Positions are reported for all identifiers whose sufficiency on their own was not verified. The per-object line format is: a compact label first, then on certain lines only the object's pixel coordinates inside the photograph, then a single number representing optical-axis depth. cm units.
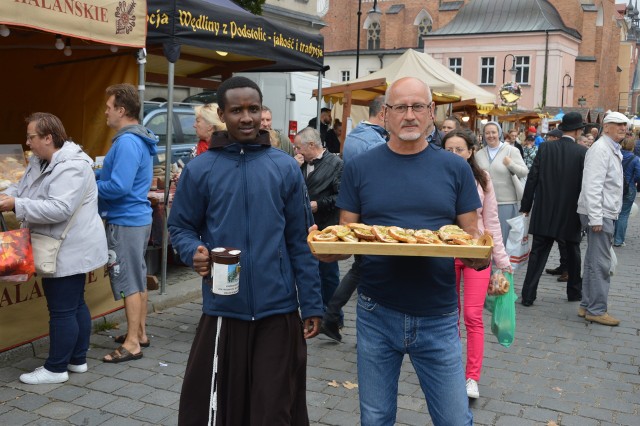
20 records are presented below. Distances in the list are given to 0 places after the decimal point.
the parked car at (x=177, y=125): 1097
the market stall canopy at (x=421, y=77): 1411
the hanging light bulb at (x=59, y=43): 586
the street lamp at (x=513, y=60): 4800
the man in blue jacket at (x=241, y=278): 293
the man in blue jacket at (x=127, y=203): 492
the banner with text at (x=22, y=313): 505
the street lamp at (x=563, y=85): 5262
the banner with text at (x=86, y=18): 459
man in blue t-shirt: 283
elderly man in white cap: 653
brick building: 5184
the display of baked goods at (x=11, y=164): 532
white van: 1688
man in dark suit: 734
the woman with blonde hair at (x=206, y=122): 597
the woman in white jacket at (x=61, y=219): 432
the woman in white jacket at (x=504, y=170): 726
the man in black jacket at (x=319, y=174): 595
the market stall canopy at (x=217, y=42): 617
